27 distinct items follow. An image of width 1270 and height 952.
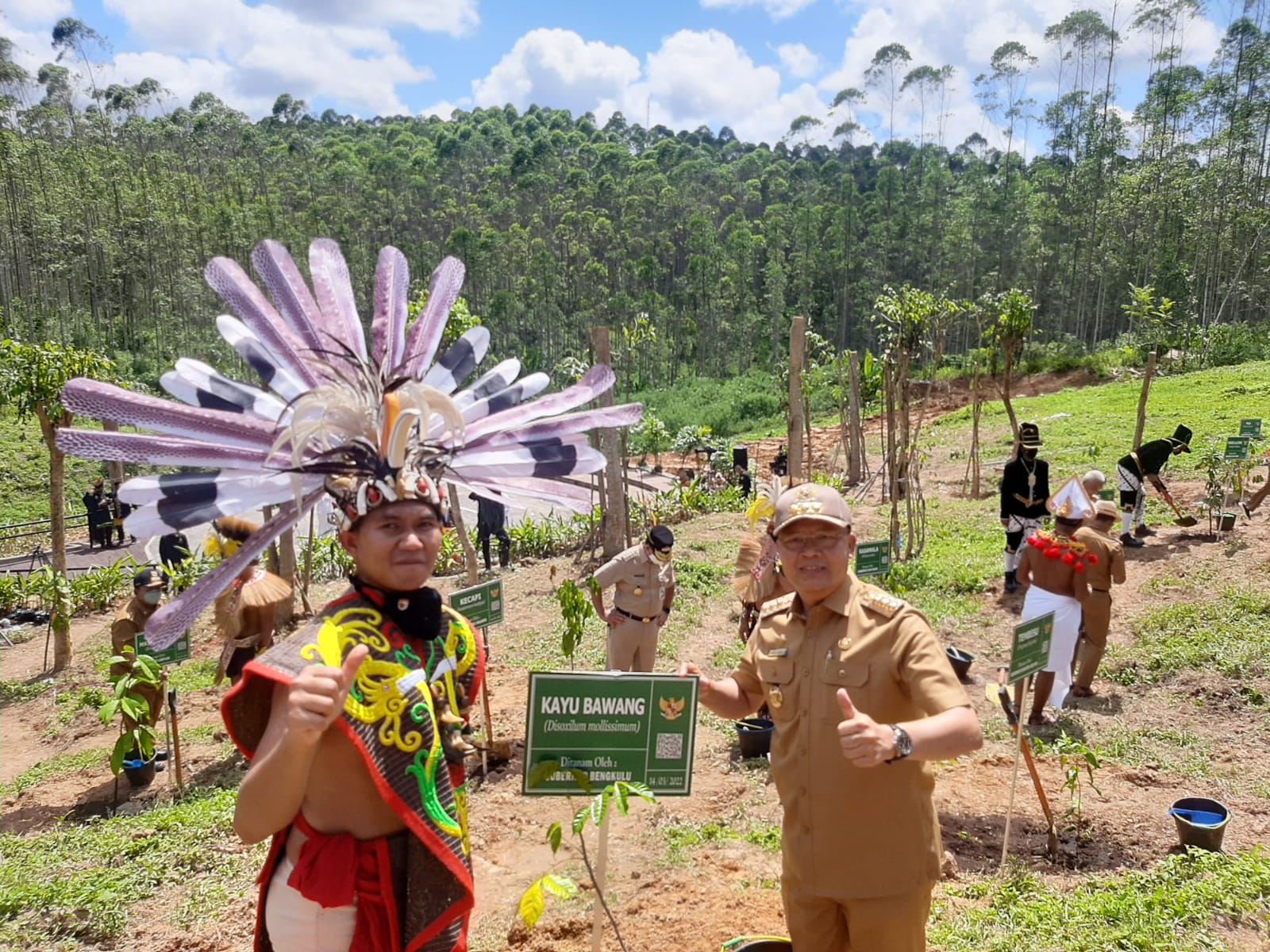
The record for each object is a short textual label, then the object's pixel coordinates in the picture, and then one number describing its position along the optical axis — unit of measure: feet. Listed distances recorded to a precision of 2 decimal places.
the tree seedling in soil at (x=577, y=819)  7.00
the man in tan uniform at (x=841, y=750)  6.49
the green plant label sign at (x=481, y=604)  16.29
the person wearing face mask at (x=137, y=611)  18.97
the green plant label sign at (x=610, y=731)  7.34
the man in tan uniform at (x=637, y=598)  17.93
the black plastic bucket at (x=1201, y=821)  12.62
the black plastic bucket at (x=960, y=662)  20.51
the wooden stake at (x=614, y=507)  32.73
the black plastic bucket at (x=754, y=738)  17.16
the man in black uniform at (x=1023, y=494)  26.73
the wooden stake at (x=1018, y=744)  12.07
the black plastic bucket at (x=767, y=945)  8.51
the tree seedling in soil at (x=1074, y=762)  13.47
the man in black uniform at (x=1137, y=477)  29.71
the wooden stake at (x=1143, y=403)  31.42
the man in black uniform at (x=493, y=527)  36.78
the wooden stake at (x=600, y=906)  7.58
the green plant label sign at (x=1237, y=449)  30.40
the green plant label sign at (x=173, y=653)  17.34
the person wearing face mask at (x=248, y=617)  18.85
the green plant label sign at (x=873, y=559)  20.21
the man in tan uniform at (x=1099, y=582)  18.81
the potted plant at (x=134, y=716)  16.10
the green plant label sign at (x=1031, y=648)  12.42
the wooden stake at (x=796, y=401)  29.60
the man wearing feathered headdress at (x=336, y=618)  5.46
